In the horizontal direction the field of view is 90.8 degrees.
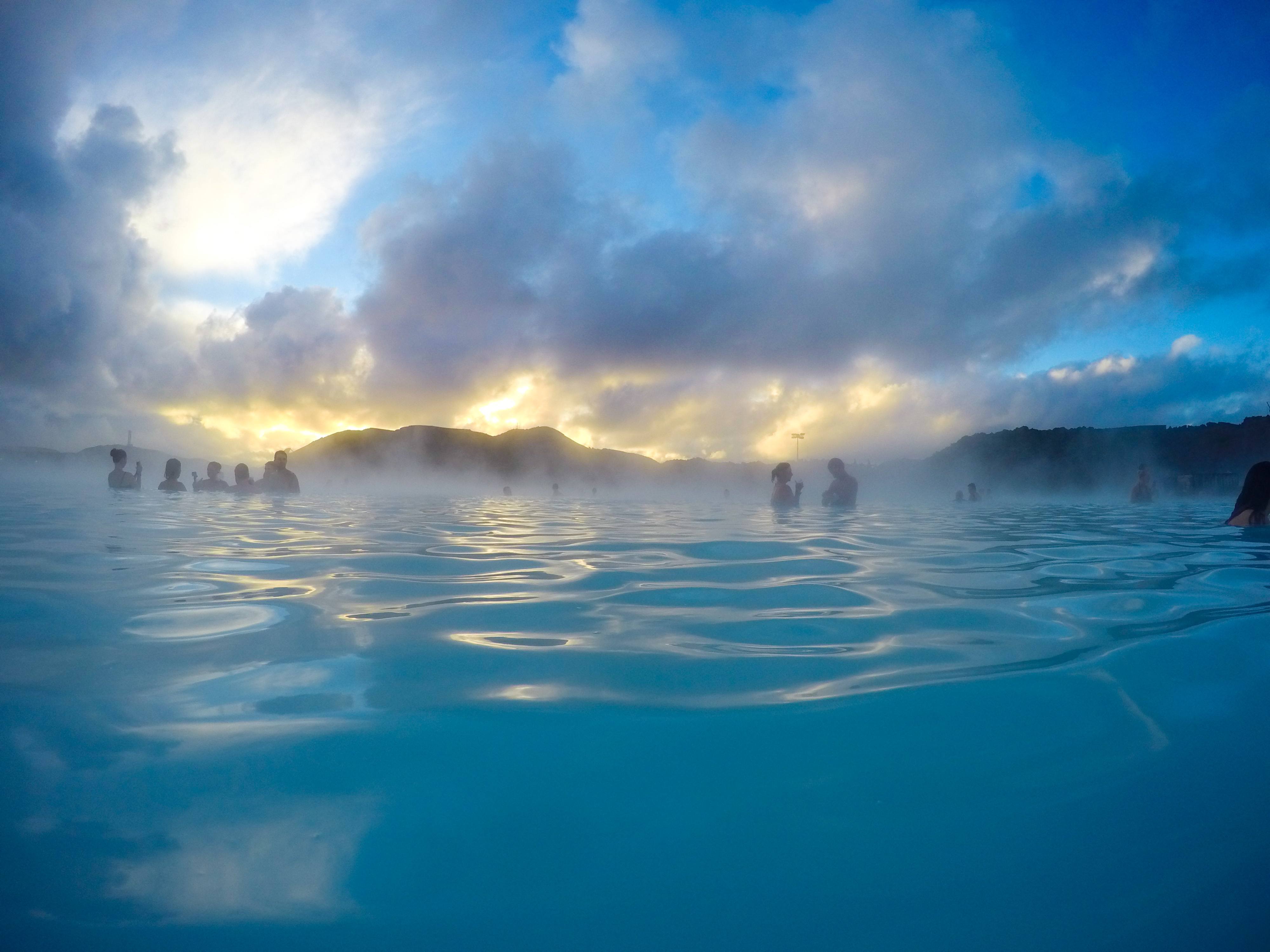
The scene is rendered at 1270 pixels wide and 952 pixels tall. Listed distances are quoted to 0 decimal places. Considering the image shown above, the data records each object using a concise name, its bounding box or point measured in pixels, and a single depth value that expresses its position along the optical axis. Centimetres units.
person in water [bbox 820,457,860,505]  1209
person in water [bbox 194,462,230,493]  1527
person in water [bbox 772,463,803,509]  1218
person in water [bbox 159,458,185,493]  1419
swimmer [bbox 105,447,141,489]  1448
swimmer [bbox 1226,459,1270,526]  695
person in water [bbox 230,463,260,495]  1368
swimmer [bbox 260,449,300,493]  1445
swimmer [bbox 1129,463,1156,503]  1337
